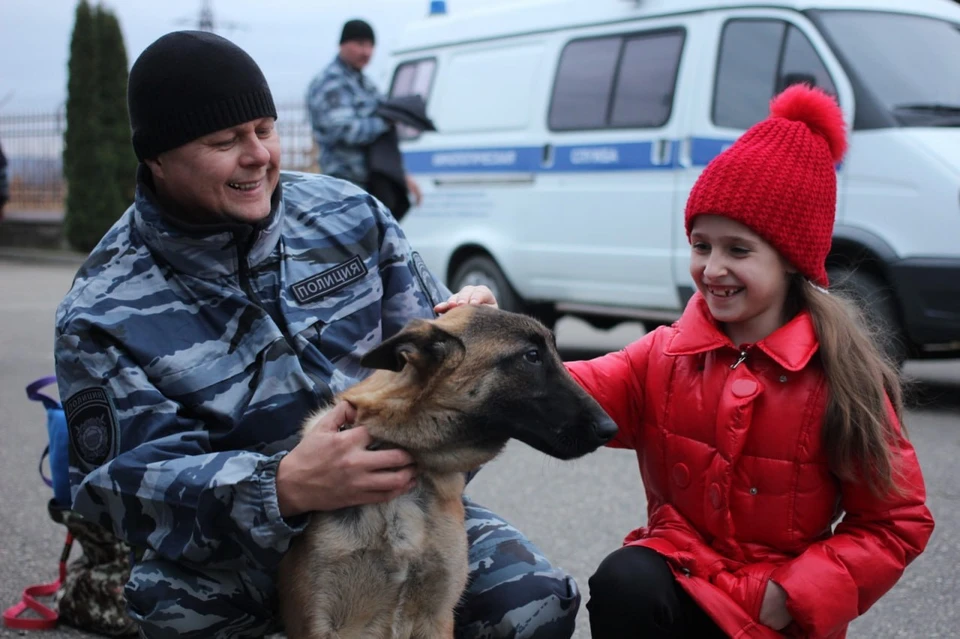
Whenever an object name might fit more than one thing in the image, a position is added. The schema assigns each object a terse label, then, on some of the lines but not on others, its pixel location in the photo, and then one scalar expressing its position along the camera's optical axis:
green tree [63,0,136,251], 19.78
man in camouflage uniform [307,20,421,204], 8.31
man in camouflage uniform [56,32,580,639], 2.55
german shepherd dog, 2.61
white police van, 6.62
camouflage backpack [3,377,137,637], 3.69
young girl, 2.59
